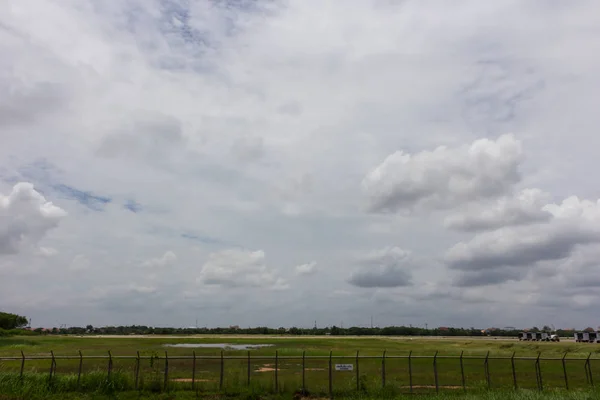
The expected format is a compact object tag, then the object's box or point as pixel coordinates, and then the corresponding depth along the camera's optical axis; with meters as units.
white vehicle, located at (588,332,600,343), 100.19
